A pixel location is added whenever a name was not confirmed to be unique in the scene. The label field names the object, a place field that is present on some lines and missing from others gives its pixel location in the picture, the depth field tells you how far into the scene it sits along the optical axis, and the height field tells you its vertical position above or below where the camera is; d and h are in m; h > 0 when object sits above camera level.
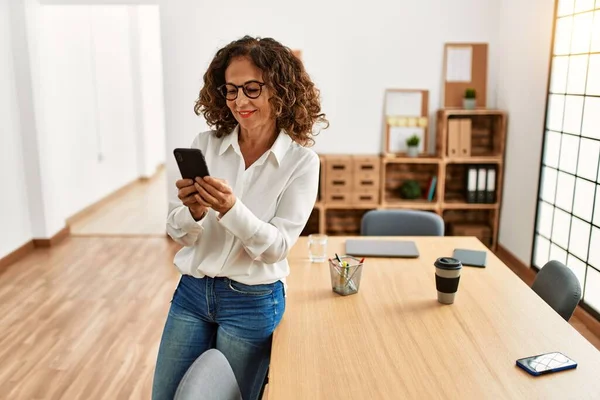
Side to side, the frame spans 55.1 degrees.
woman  1.68 -0.42
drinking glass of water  2.41 -0.67
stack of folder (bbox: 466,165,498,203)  4.89 -0.81
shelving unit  4.89 -0.76
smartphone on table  1.51 -0.72
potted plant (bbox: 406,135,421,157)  4.96 -0.51
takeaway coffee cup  1.93 -0.64
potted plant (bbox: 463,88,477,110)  4.89 -0.10
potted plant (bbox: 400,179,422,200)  5.02 -0.89
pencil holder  2.02 -0.66
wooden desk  1.44 -0.73
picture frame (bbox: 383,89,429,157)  5.03 -0.27
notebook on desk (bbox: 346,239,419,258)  2.46 -0.70
